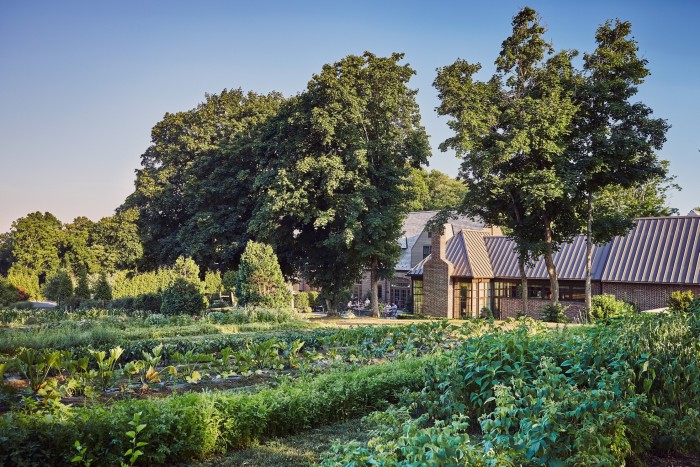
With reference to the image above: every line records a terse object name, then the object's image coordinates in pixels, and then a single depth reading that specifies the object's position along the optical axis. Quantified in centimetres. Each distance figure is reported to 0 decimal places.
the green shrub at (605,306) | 2102
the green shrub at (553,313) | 2252
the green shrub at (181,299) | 2242
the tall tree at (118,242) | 3750
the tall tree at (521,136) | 2162
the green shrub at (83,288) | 3098
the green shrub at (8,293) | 3382
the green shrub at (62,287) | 3105
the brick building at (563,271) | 2617
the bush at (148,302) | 2750
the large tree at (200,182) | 2961
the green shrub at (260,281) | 2200
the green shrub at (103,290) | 2945
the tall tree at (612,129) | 2197
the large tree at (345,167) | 2534
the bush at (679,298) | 2005
